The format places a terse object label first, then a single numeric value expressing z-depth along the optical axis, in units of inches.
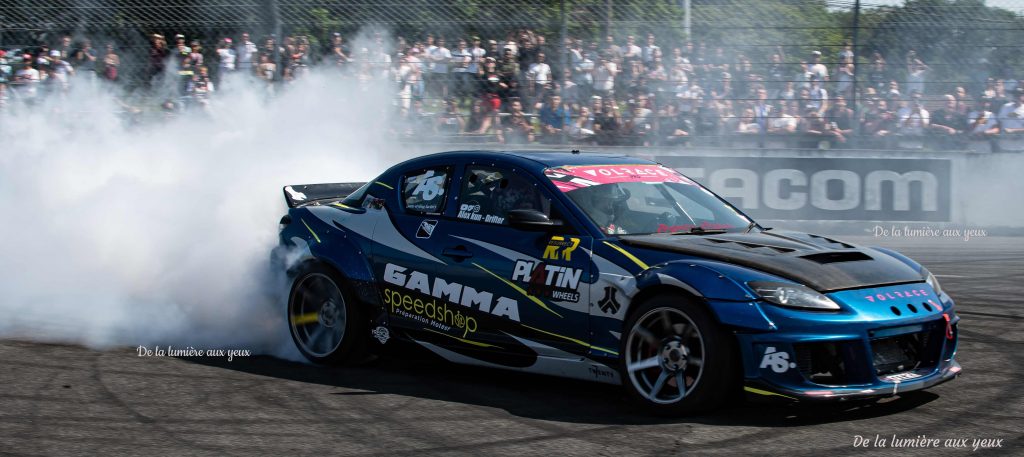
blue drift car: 199.6
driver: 234.5
